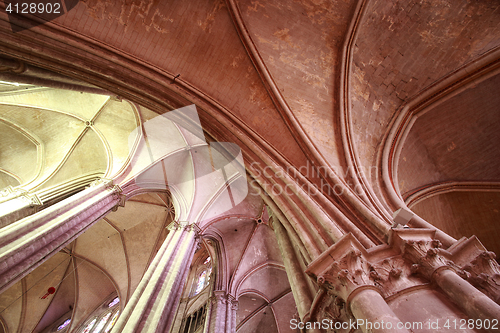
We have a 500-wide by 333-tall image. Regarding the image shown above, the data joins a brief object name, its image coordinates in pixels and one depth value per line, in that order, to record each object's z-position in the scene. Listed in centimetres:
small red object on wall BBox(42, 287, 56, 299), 1202
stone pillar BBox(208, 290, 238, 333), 808
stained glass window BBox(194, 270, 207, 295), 1192
